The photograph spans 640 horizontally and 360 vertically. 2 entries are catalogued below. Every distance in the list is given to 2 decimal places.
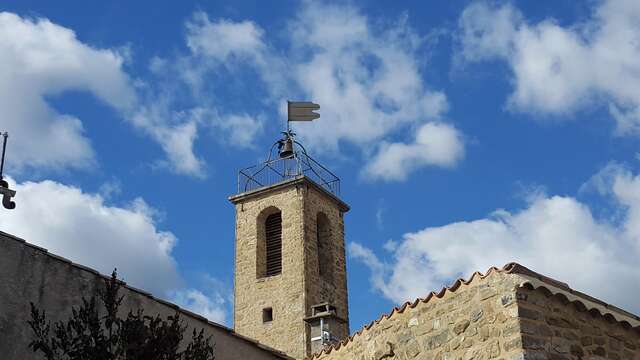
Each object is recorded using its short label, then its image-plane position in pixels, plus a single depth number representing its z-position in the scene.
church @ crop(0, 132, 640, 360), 7.50
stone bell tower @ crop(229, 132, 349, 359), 22.42
